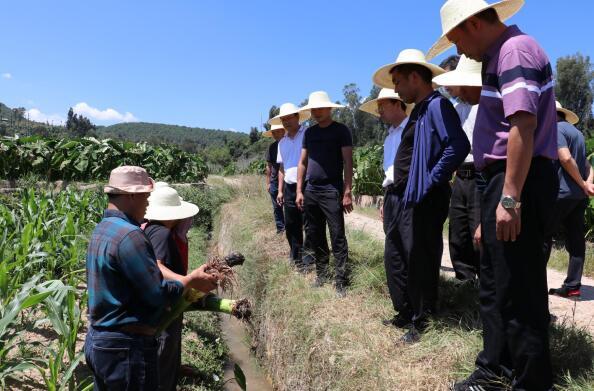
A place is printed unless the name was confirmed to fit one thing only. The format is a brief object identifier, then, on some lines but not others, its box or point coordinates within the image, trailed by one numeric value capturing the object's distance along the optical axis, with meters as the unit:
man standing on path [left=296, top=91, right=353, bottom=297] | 4.20
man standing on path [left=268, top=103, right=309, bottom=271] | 5.22
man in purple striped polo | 1.92
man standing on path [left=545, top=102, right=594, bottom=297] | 3.85
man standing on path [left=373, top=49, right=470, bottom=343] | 2.76
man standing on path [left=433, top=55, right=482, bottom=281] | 3.31
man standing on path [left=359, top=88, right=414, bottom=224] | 3.67
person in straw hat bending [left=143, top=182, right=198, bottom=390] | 2.76
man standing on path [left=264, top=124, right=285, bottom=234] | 6.83
